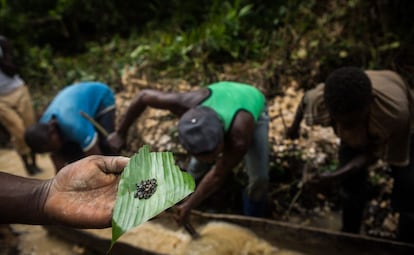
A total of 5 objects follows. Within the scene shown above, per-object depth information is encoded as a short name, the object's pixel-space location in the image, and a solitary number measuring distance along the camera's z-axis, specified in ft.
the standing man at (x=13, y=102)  13.57
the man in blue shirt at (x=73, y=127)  9.38
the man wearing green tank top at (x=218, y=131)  7.28
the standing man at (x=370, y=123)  6.78
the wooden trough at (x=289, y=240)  7.87
